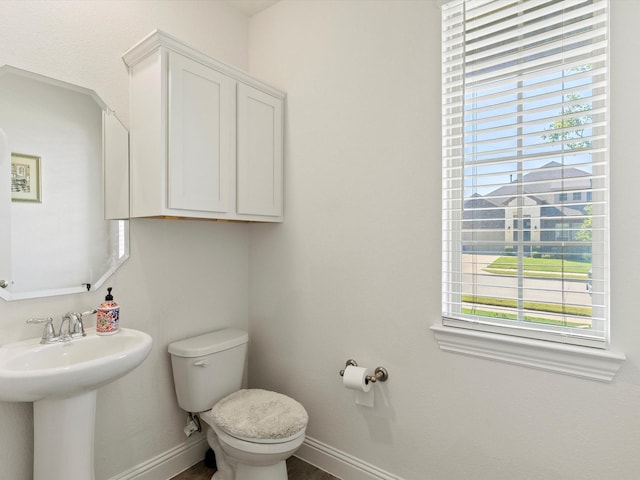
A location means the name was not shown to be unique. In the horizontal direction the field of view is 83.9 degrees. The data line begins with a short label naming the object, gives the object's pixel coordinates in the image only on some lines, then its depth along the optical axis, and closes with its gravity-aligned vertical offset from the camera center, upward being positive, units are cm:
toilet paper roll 168 -69
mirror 141 +21
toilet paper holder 171 -69
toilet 158 -85
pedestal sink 120 -53
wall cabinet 158 +48
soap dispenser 155 -37
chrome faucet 142 -39
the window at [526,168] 126 +25
